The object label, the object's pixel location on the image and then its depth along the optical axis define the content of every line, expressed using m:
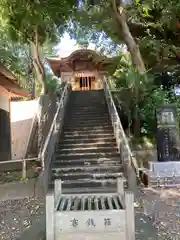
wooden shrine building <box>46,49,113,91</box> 14.06
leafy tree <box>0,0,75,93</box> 7.77
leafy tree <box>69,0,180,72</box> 8.10
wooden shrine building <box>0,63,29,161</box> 7.33
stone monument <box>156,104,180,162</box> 6.08
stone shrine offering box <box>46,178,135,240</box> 2.50
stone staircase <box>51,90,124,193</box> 5.60
